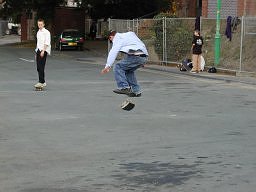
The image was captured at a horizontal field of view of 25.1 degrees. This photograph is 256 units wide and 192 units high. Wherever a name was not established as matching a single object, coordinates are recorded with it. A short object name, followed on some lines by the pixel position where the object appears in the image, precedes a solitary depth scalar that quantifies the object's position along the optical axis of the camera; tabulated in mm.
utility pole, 21891
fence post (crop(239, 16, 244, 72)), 20116
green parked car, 41344
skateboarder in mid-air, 10133
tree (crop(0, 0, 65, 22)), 46281
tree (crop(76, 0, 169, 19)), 48375
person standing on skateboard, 14695
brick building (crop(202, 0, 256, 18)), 28406
